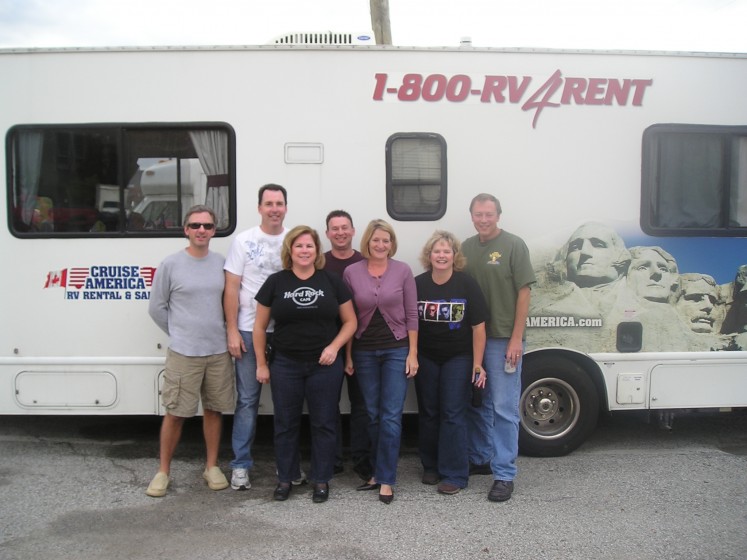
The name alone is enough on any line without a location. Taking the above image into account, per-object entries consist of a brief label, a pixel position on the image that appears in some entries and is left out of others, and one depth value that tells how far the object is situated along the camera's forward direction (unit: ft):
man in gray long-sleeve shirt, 13.55
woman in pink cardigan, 13.39
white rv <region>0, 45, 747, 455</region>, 15.21
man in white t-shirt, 13.69
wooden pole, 29.32
